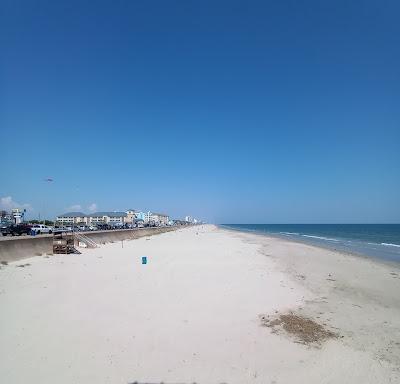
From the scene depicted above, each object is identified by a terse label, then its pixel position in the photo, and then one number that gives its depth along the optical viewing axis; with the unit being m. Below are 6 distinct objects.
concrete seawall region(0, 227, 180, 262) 20.09
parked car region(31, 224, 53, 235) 38.22
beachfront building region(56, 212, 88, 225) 155.18
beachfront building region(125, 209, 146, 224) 176.19
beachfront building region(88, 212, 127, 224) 166.57
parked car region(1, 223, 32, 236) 35.24
